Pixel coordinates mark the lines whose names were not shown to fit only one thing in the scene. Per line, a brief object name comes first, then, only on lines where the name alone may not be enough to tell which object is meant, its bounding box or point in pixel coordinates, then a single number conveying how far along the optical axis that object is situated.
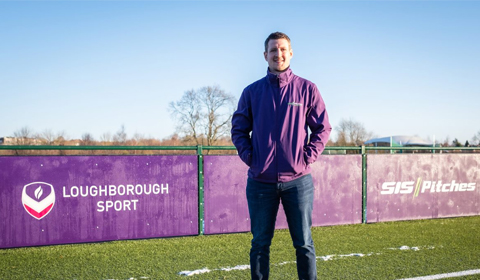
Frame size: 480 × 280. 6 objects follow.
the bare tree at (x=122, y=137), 37.17
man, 2.99
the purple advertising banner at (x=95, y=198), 5.63
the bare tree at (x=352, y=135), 68.23
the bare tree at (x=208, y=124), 46.16
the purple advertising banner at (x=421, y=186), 7.75
